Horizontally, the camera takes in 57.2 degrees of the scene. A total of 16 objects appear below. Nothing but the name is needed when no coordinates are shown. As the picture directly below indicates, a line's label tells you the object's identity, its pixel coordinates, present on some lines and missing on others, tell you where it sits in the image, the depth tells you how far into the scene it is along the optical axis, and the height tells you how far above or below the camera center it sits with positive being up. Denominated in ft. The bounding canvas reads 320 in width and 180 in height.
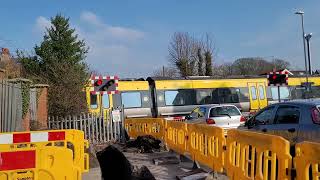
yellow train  58.60 +2.21
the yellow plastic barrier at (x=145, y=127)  32.73 -2.63
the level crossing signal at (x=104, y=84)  40.17 +3.18
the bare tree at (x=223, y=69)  137.28 +17.22
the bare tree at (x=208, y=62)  120.37 +17.82
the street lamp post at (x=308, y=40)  70.92 +15.09
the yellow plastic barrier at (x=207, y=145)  17.95 -2.75
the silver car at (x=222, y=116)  38.07 -1.58
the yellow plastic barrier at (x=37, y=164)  10.62 -2.03
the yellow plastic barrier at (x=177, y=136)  24.84 -2.83
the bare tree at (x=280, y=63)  164.36 +22.66
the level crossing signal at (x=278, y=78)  50.35 +4.21
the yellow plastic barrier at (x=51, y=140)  14.46 -1.61
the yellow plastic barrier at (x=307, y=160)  10.17 -2.09
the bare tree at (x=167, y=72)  127.21 +16.97
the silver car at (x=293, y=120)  18.68 -1.21
